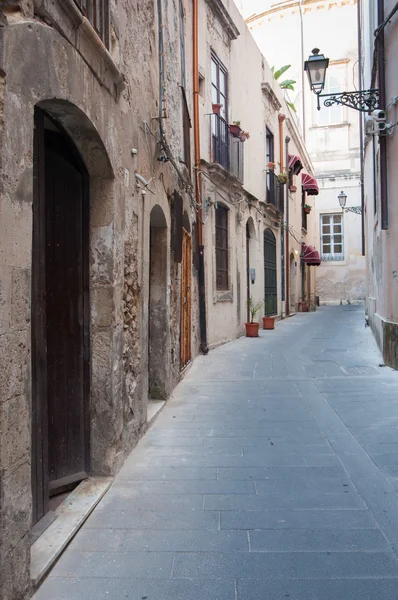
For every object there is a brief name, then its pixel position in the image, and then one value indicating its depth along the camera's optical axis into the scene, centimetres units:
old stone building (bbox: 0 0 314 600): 211
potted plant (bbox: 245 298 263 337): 1234
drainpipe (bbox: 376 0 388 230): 760
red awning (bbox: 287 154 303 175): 1830
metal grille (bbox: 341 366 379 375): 739
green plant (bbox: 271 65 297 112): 2325
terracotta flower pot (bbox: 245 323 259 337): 1234
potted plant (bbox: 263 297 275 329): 1408
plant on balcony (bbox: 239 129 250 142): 1159
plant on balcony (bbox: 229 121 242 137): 1120
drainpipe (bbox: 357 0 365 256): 1439
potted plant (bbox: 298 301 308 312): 2143
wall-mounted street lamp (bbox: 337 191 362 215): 2044
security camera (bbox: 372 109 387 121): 752
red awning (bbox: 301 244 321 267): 2173
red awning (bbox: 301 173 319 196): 2144
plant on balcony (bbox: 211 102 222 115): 1025
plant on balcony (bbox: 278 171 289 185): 1598
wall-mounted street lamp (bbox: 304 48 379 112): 791
